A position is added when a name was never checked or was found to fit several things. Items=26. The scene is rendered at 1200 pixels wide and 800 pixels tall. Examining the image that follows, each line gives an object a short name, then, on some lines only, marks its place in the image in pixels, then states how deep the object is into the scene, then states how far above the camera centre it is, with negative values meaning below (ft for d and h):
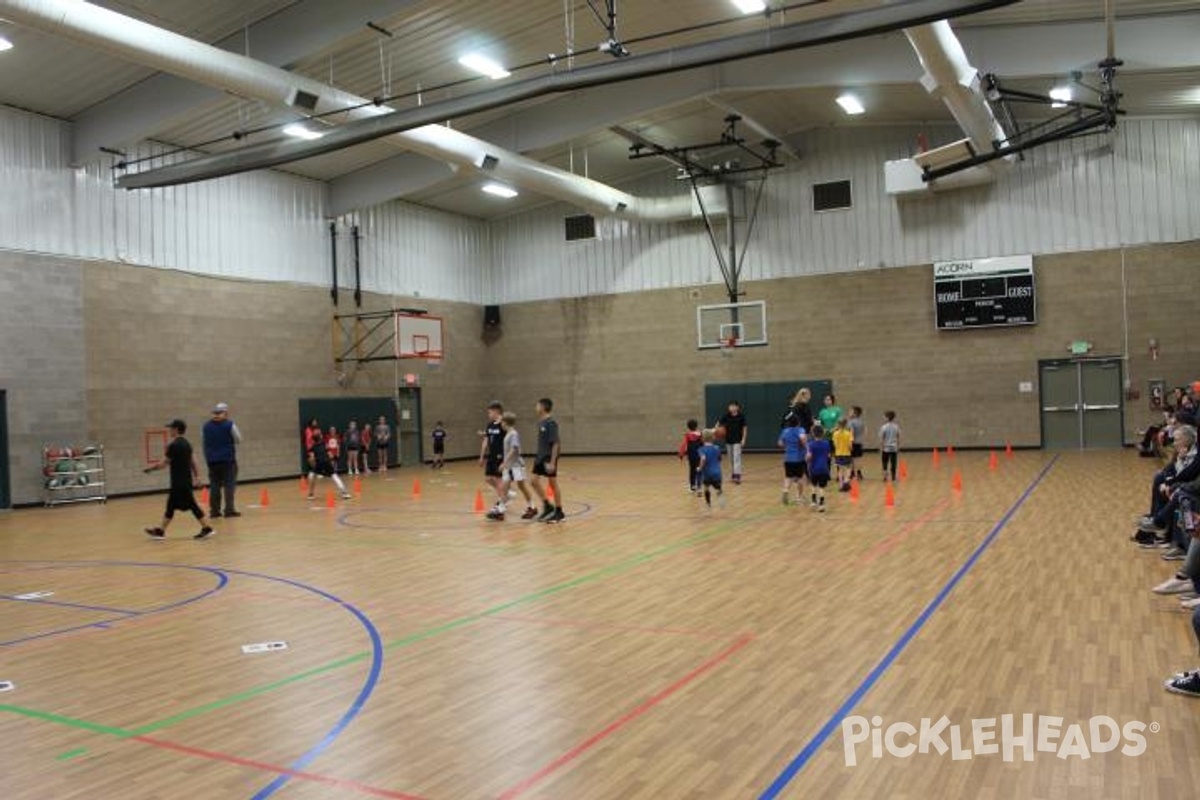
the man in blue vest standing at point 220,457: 46.19 -2.37
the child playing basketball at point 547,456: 40.52 -2.58
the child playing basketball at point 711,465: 43.42 -3.48
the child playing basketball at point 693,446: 46.85 -2.75
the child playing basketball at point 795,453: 41.81 -2.97
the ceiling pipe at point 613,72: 37.45 +15.90
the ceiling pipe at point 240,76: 40.63 +18.23
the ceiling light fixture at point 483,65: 59.16 +22.87
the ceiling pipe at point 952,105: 47.50 +18.02
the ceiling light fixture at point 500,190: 84.69 +20.67
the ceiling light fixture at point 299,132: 60.13 +19.08
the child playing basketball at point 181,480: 39.83 -3.00
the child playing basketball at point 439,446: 86.53 -4.08
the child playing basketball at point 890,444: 52.75 -3.33
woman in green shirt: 54.03 -1.55
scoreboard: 76.69 +8.03
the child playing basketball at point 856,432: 54.29 -2.67
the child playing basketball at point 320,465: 57.93 -3.71
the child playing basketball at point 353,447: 79.35 -3.54
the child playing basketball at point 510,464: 40.98 -2.92
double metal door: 75.00 -2.06
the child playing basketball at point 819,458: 40.52 -3.10
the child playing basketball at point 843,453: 48.78 -3.49
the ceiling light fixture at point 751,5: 50.21 +22.16
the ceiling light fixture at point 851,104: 70.79 +23.22
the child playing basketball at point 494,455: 42.37 -2.52
